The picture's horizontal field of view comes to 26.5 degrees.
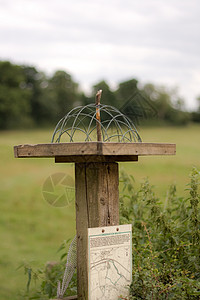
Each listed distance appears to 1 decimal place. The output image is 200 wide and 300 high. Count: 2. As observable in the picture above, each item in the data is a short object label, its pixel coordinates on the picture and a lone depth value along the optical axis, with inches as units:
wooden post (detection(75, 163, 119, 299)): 113.3
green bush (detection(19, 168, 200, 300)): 117.6
